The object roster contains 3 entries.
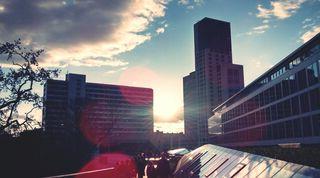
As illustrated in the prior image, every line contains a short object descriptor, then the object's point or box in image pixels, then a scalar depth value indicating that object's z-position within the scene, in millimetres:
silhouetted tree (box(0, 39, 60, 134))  26255
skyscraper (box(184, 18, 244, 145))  153799
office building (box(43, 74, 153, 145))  55027
